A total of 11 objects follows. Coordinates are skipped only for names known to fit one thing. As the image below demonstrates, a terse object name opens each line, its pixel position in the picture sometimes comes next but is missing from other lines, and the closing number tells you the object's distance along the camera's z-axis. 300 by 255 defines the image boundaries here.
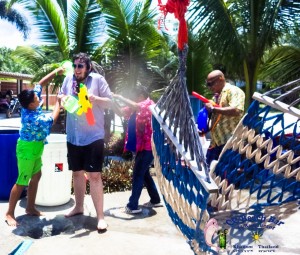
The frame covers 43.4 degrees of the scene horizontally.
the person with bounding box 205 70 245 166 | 3.54
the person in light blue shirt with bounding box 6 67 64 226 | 3.64
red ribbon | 2.18
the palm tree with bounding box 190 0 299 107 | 6.11
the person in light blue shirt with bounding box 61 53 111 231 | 3.49
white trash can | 4.00
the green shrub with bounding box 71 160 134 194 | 5.21
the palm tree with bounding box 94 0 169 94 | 7.31
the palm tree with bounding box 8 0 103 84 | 7.41
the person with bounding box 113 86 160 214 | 4.03
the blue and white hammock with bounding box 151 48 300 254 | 2.03
